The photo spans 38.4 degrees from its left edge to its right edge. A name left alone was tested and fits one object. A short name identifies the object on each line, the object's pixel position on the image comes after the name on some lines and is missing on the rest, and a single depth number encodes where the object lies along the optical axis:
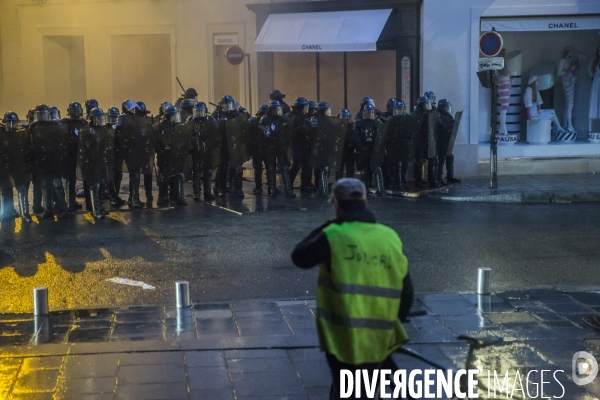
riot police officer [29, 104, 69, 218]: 13.67
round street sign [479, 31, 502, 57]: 15.95
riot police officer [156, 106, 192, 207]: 15.01
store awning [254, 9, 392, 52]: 19.62
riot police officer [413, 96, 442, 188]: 16.55
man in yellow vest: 4.40
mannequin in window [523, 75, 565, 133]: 20.28
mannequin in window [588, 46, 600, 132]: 20.25
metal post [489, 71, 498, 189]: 15.84
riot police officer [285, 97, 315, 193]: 16.38
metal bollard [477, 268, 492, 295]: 8.67
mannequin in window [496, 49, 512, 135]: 19.94
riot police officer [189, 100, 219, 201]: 15.49
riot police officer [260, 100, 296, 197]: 15.87
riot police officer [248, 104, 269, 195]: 16.22
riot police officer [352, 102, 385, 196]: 15.97
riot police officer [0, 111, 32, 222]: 13.48
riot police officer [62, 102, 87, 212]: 14.28
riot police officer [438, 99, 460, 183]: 17.02
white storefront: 19.02
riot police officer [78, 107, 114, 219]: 13.84
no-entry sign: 21.58
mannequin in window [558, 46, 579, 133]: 20.30
